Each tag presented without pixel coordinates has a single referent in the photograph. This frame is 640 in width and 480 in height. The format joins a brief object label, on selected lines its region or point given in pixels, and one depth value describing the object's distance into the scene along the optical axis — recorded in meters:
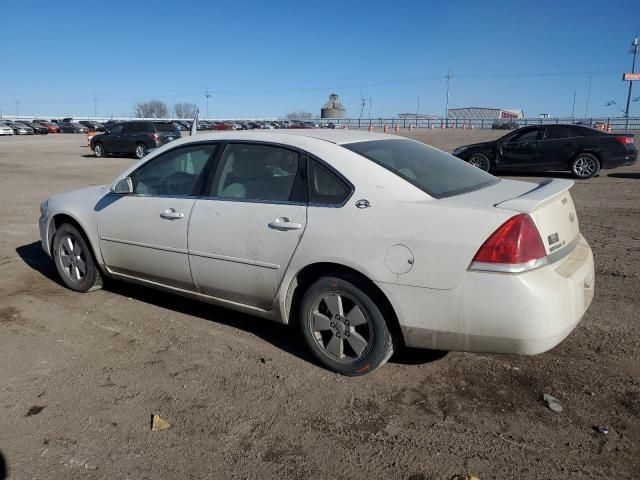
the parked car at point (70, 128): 62.57
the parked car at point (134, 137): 22.14
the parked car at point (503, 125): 55.50
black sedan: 13.37
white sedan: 2.88
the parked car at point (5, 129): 50.33
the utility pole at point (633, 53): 76.32
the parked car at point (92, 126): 63.99
